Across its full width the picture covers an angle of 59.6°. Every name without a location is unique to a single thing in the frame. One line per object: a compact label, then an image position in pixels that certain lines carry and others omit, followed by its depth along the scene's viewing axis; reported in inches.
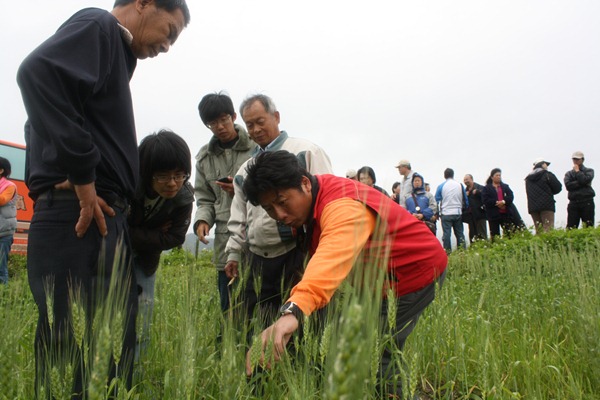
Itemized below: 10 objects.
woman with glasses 103.7
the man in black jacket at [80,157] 70.2
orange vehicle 443.8
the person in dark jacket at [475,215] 483.5
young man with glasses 153.7
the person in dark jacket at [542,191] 419.8
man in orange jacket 90.6
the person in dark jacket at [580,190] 406.0
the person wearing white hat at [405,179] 411.2
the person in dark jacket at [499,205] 450.3
